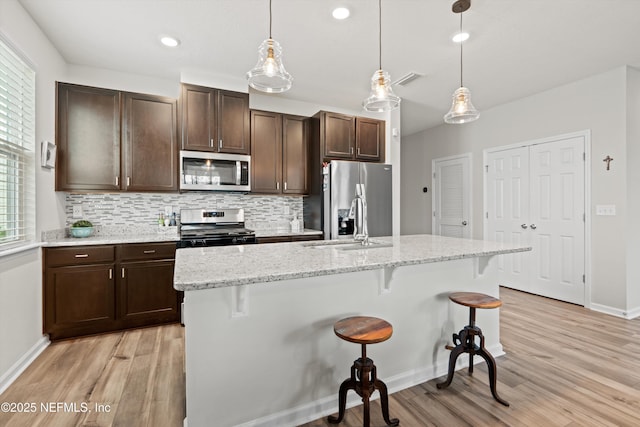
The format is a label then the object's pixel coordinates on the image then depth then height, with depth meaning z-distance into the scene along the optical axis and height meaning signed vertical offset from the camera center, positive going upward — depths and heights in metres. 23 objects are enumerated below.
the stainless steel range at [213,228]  3.22 -0.20
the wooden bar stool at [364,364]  1.47 -0.77
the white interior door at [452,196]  5.08 +0.27
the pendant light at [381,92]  2.20 +0.86
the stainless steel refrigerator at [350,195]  3.77 +0.21
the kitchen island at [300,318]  1.48 -0.61
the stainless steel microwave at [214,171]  3.38 +0.47
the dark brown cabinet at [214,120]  3.36 +1.04
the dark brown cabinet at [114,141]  3.04 +0.75
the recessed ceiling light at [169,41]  2.69 +1.52
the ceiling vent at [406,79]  3.48 +1.55
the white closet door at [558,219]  3.66 -0.09
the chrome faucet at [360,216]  2.16 -0.03
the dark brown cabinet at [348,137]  3.95 +1.00
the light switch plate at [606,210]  3.36 +0.02
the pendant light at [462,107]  2.46 +0.84
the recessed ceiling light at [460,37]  2.65 +1.53
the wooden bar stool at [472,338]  1.90 -0.82
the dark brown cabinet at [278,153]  3.83 +0.76
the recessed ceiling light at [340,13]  2.29 +1.51
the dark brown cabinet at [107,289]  2.73 -0.72
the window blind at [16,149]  2.19 +0.49
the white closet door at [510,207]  4.23 +0.07
